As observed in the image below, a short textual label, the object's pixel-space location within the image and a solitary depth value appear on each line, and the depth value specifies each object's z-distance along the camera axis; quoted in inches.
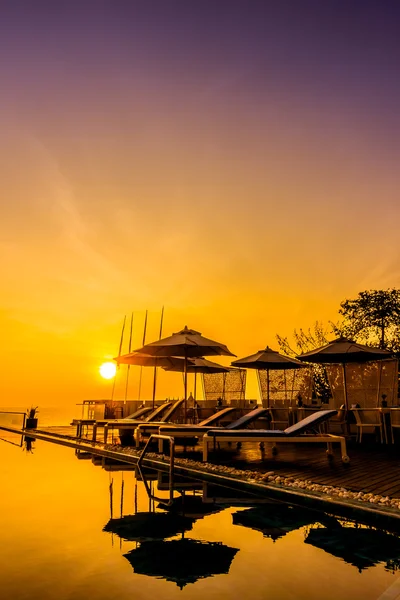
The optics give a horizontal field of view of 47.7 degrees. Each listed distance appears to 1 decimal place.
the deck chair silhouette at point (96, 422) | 457.7
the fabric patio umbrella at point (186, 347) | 410.6
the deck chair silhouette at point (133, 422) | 401.1
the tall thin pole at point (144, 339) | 1004.1
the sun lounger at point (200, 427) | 331.0
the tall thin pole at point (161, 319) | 1003.9
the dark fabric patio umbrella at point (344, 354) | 405.4
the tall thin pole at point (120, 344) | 858.8
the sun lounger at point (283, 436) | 291.1
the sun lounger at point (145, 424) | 375.5
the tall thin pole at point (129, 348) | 994.7
